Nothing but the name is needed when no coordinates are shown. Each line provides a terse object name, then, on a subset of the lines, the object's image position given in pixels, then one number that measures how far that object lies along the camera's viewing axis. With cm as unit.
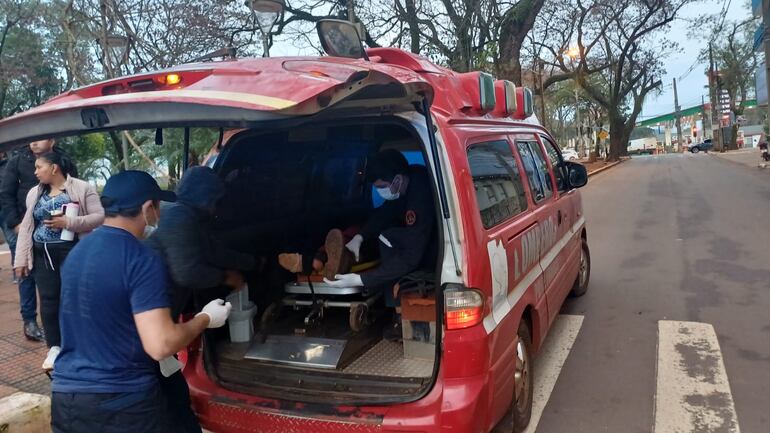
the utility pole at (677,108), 7512
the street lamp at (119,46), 727
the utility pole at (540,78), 2276
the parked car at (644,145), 8589
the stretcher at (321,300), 325
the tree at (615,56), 2473
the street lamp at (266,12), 748
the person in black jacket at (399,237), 305
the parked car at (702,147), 6640
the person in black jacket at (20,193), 496
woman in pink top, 417
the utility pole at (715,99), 5166
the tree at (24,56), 1612
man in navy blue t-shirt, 214
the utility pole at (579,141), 4704
